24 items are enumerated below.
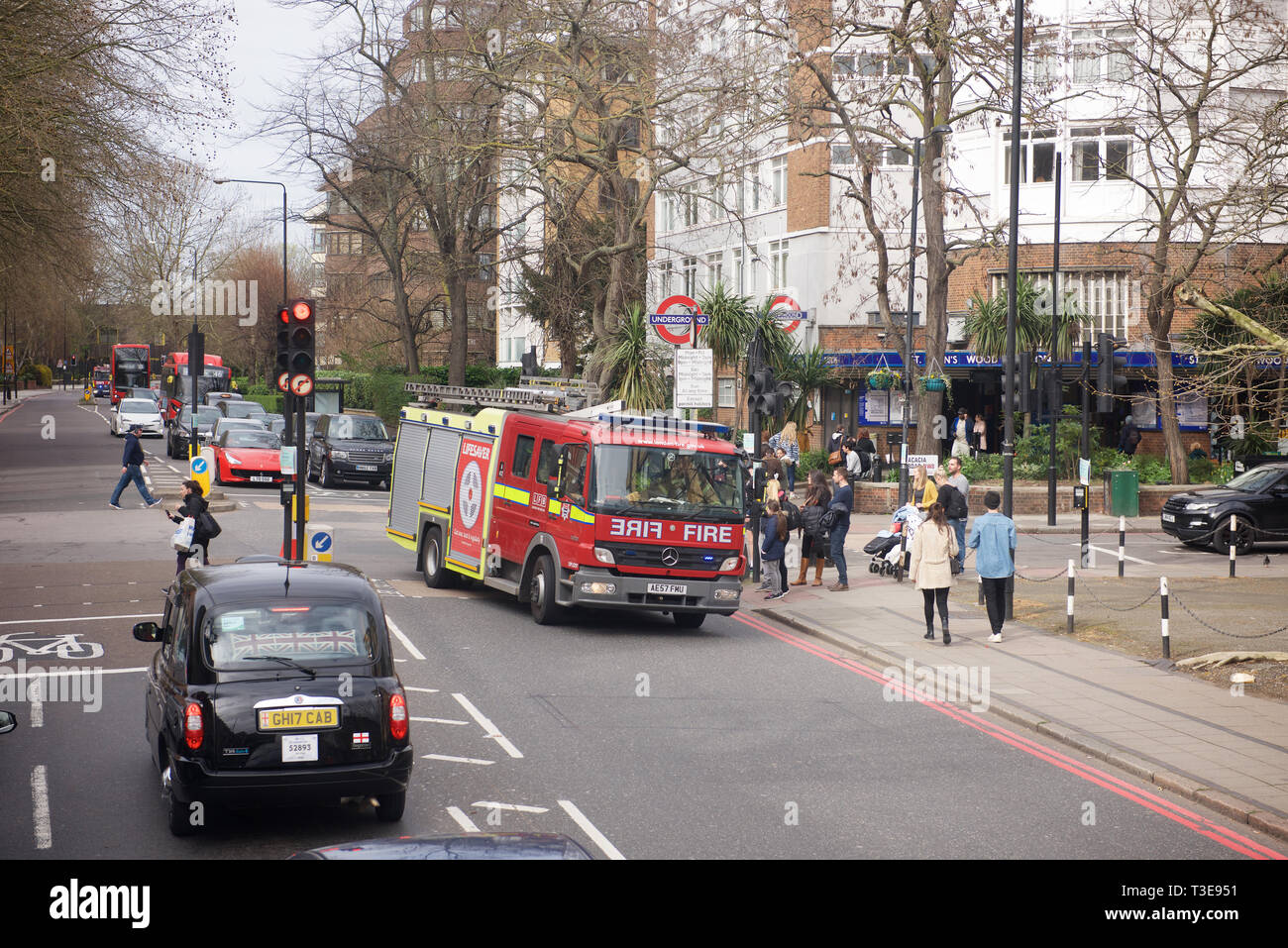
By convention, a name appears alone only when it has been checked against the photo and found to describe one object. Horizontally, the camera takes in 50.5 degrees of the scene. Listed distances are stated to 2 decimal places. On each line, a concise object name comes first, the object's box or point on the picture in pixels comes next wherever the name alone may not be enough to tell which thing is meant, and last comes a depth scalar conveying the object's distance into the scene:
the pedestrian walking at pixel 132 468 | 29.06
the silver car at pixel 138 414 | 55.09
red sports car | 35.78
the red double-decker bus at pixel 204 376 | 56.34
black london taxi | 7.92
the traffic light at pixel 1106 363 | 23.71
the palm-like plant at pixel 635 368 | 35.00
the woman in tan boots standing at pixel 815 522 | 20.28
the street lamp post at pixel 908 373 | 29.81
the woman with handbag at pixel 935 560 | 16.06
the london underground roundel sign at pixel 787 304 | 28.94
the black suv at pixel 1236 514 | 26.61
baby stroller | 21.67
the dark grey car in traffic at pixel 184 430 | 45.41
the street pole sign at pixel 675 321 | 19.95
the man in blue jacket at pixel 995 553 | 16.22
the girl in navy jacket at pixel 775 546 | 19.64
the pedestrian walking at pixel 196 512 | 17.91
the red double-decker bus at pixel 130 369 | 89.56
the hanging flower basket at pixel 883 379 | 36.94
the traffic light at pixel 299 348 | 16.50
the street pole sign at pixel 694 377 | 19.83
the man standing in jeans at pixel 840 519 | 20.41
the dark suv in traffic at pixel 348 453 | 37.06
